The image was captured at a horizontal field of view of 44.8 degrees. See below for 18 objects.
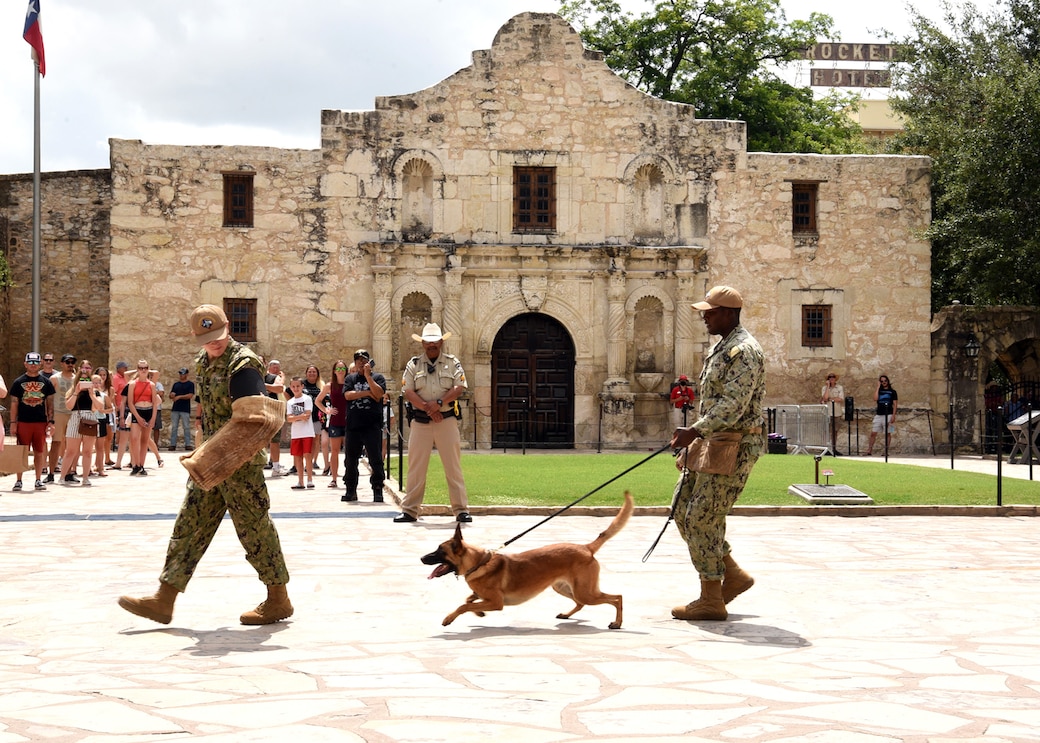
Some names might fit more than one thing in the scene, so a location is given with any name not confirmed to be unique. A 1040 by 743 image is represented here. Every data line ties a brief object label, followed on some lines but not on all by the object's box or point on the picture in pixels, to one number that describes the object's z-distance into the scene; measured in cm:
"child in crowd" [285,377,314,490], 1602
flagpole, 2409
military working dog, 655
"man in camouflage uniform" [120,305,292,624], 651
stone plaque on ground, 1345
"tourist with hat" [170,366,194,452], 2139
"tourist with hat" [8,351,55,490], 1528
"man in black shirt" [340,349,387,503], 1398
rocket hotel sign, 7344
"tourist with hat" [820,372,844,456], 2534
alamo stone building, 2528
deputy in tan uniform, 1198
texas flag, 2539
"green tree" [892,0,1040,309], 2452
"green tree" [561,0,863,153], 3703
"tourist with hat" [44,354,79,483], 1656
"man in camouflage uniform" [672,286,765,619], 684
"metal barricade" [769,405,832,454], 2409
